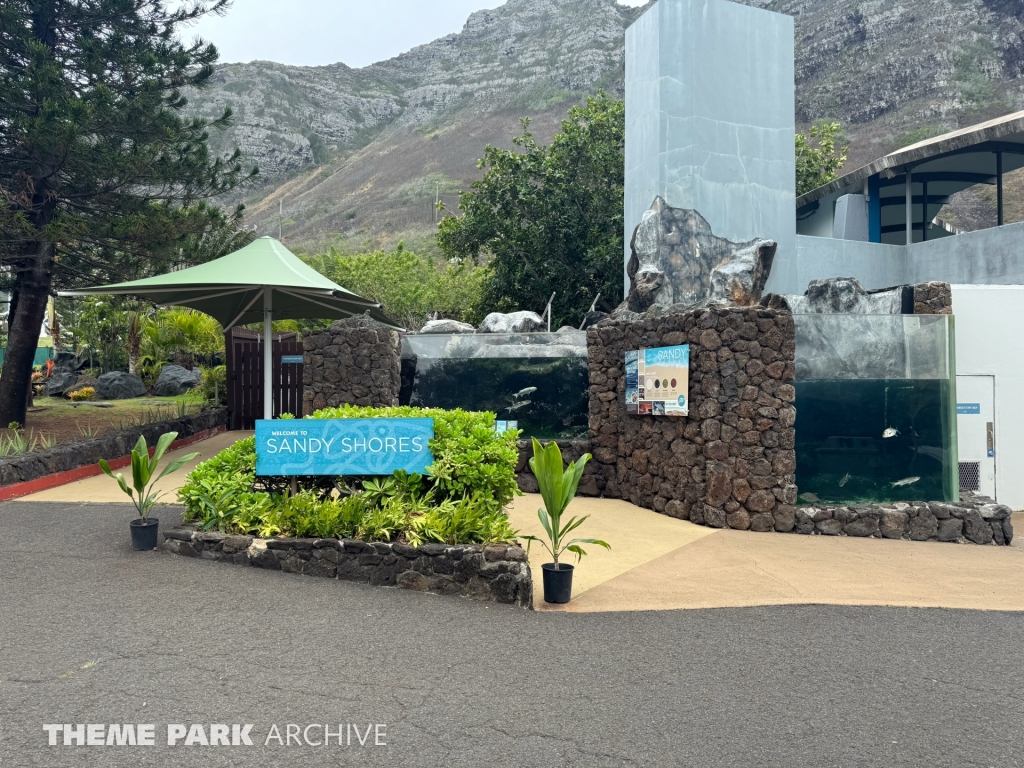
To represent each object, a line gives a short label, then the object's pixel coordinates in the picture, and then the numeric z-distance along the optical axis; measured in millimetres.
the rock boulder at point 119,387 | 21078
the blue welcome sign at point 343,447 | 6586
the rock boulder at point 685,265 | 13836
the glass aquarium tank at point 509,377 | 11547
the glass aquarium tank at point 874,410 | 9211
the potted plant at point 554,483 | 6156
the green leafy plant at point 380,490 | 6504
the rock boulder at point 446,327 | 12852
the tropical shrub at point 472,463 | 6527
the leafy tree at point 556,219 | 22188
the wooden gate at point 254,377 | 16641
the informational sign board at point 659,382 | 9281
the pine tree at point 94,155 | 12578
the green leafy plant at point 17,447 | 10000
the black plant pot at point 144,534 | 6590
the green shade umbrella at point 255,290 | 8133
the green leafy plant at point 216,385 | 17688
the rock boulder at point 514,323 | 14310
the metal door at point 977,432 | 11102
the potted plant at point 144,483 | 6609
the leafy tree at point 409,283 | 30312
